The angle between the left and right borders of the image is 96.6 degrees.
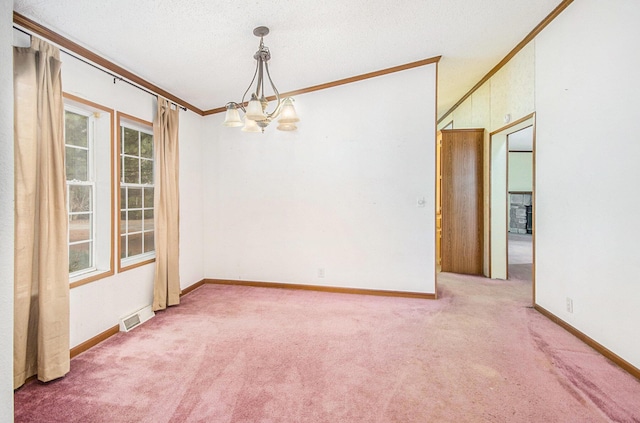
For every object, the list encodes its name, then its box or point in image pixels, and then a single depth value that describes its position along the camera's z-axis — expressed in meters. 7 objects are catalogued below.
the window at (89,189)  2.54
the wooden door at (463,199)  4.63
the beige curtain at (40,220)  1.91
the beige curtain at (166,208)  3.19
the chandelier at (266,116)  2.41
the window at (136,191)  3.04
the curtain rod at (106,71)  2.01
